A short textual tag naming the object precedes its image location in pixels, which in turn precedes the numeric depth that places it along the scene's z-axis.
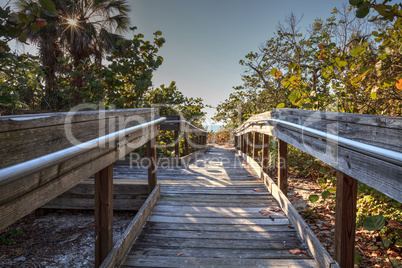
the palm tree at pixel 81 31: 6.30
